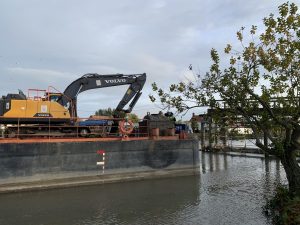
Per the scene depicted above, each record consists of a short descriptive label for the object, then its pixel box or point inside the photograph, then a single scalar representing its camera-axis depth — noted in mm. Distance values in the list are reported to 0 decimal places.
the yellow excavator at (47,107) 12662
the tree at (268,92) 5947
